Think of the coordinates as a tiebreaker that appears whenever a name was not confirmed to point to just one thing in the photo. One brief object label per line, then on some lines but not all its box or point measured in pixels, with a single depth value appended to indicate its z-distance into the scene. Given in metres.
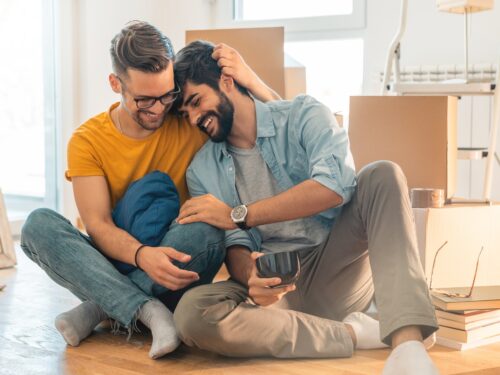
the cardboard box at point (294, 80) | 2.76
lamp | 2.97
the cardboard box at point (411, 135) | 2.50
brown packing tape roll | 2.15
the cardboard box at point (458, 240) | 2.09
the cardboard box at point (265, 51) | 2.64
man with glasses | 1.76
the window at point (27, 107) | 3.86
